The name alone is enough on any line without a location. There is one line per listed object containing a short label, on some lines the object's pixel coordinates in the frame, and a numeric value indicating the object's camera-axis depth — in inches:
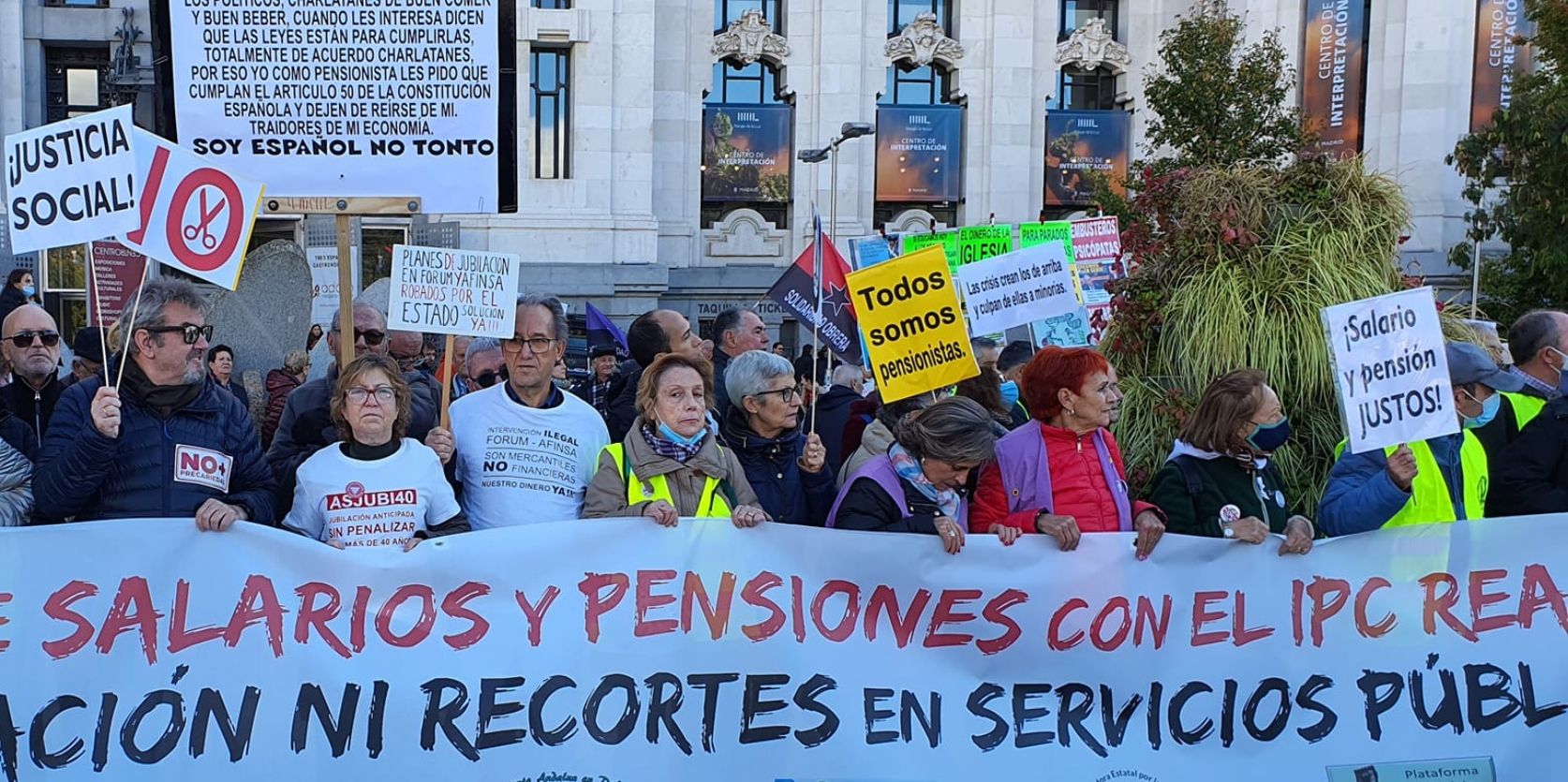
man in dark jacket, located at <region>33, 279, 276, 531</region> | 162.6
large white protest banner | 162.2
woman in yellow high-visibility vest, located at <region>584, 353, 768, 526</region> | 177.0
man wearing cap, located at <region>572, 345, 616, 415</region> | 325.1
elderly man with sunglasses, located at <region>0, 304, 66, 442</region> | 240.5
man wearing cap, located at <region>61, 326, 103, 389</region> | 286.0
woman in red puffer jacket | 186.1
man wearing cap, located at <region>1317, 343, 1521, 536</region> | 176.1
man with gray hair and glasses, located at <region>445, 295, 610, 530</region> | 184.1
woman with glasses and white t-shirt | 171.2
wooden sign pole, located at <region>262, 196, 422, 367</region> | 201.8
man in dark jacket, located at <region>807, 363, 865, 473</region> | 248.7
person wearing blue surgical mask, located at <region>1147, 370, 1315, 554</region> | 182.5
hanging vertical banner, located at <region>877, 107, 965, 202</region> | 1180.5
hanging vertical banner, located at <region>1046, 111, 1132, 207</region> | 1202.6
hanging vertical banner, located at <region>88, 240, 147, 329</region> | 506.0
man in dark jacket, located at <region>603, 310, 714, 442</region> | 250.1
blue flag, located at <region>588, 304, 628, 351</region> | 422.0
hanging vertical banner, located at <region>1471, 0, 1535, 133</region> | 1049.5
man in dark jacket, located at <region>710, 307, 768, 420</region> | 278.7
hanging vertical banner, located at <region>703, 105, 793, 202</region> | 1157.7
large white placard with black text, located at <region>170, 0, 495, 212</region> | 216.5
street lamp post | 903.7
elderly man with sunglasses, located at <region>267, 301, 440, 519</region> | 185.9
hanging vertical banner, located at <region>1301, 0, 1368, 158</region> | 1114.1
